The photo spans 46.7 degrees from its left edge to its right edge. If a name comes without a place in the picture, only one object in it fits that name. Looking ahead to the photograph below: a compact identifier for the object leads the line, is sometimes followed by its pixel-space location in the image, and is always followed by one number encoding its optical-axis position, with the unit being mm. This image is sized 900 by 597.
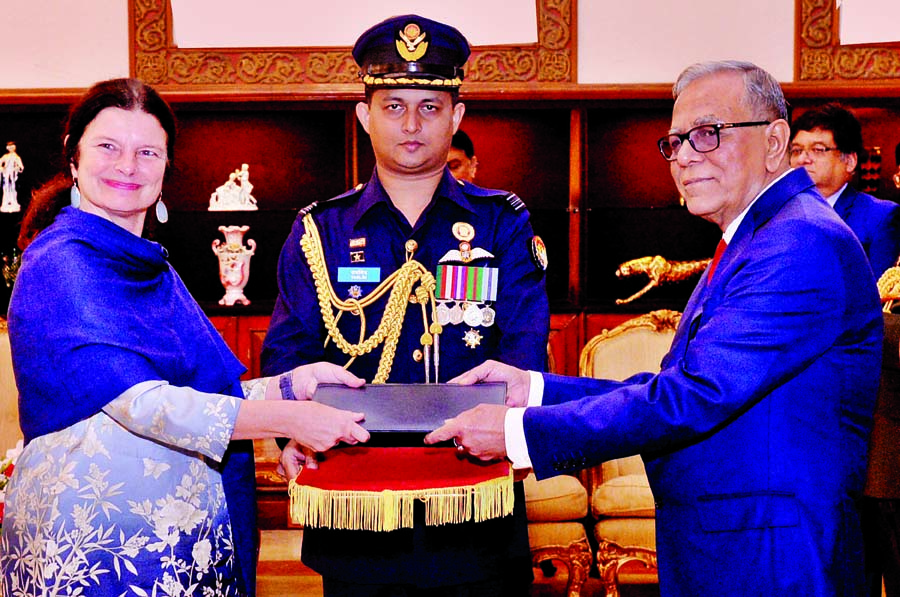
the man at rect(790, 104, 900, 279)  4137
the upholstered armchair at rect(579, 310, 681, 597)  3676
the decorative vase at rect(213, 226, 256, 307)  4918
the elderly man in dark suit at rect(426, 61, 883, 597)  1664
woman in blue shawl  1771
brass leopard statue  4922
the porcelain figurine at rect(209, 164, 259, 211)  5031
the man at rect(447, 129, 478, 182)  4262
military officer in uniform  2266
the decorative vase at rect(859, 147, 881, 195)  4949
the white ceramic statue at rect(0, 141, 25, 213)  5012
